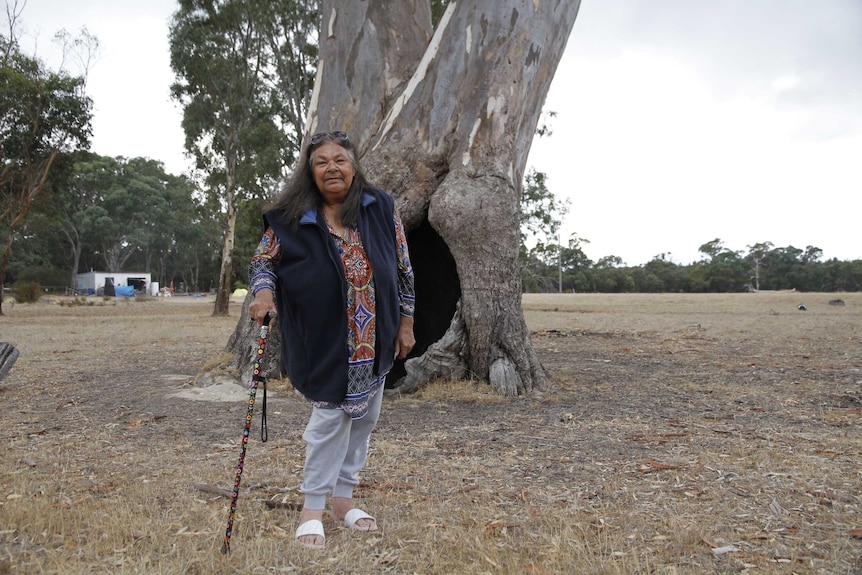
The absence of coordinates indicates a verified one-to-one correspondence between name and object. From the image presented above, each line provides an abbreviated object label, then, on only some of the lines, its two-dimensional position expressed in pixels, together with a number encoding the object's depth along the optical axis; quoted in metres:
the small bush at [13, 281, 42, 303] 30.41
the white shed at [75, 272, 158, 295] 50.85
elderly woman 2.79
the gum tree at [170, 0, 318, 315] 20.56
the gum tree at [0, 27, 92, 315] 19.97
